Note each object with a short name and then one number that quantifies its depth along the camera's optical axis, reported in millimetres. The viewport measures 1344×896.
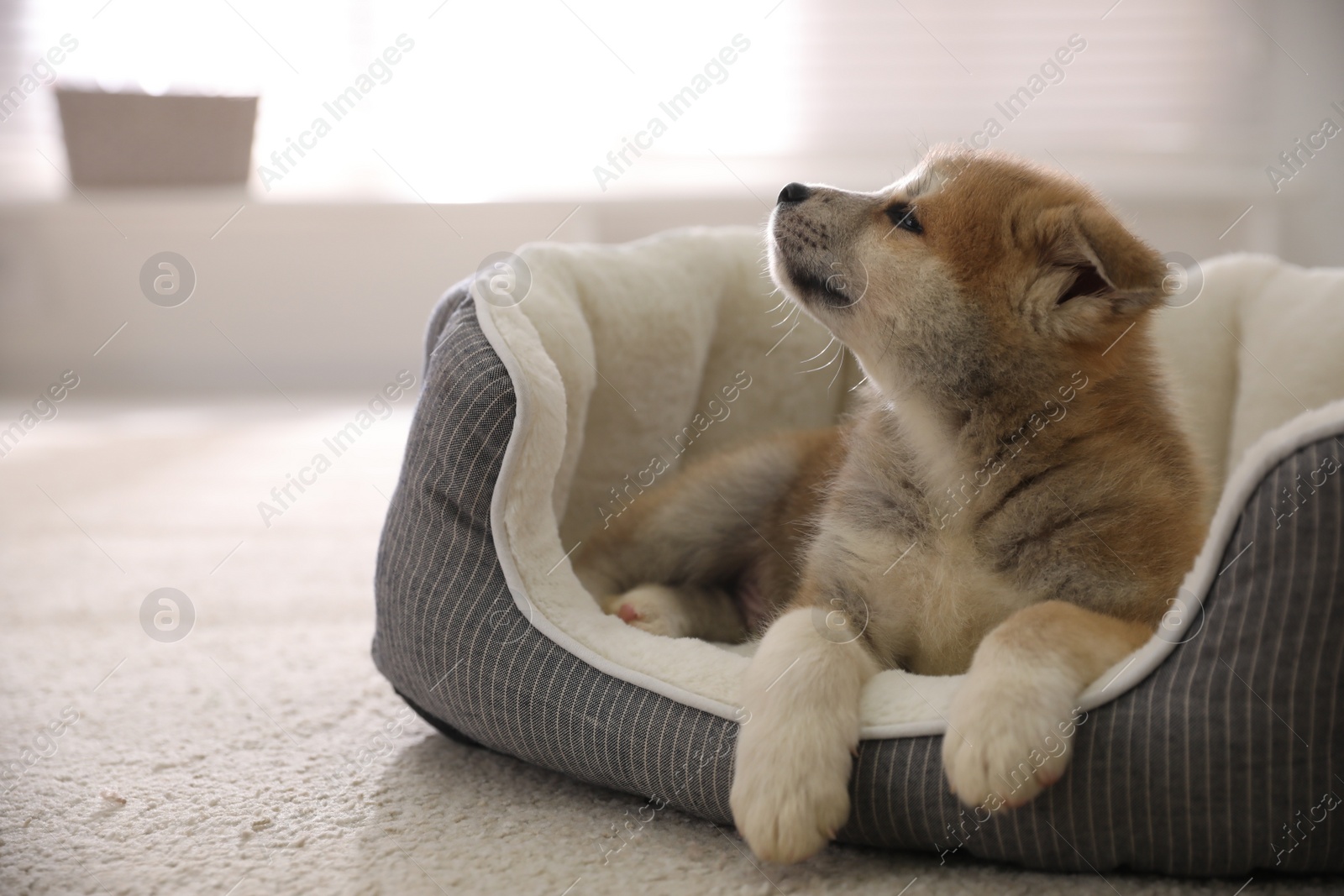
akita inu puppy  1060
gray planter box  2431
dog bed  1046
